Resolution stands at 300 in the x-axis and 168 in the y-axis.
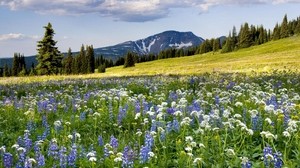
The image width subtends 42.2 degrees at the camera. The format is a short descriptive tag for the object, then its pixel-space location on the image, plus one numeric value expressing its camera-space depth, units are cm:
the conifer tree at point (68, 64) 16000
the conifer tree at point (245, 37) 15912
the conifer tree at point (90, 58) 14450
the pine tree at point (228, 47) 15738
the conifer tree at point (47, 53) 7931
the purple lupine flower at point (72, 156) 569
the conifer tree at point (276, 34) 16288
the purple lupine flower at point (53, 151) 595
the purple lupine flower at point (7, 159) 532
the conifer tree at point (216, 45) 17538
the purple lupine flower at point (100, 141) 704
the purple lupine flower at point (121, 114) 903
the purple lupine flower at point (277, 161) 501
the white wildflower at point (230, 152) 542
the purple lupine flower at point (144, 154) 552
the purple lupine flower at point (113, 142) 613
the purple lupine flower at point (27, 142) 621
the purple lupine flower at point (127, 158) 537
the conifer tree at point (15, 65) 18288
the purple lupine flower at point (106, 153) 586
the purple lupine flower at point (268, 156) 494
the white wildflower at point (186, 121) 660
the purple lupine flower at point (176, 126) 730
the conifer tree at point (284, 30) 15675
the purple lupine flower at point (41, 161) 525
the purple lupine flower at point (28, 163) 488
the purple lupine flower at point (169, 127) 719
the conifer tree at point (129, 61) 14738
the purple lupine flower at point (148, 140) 570
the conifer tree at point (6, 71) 19180
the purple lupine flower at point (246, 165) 484
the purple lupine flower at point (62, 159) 566
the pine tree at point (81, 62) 14598
